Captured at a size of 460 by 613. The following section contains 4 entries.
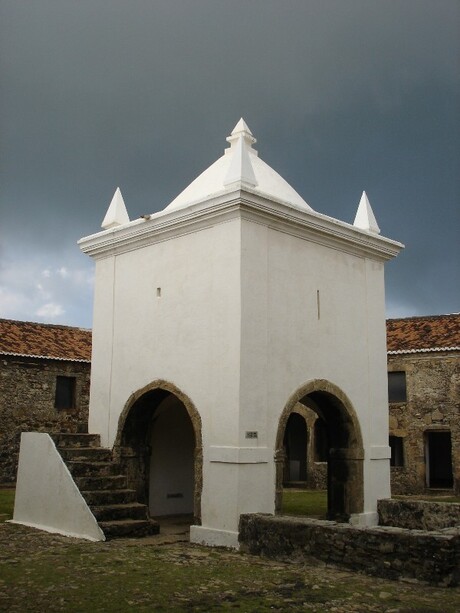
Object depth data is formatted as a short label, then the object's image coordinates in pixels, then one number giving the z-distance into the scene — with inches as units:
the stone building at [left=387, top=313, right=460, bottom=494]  874.8
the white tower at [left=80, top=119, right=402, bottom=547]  380.2
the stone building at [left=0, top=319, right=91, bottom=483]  832.3
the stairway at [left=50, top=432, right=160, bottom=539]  384.5
